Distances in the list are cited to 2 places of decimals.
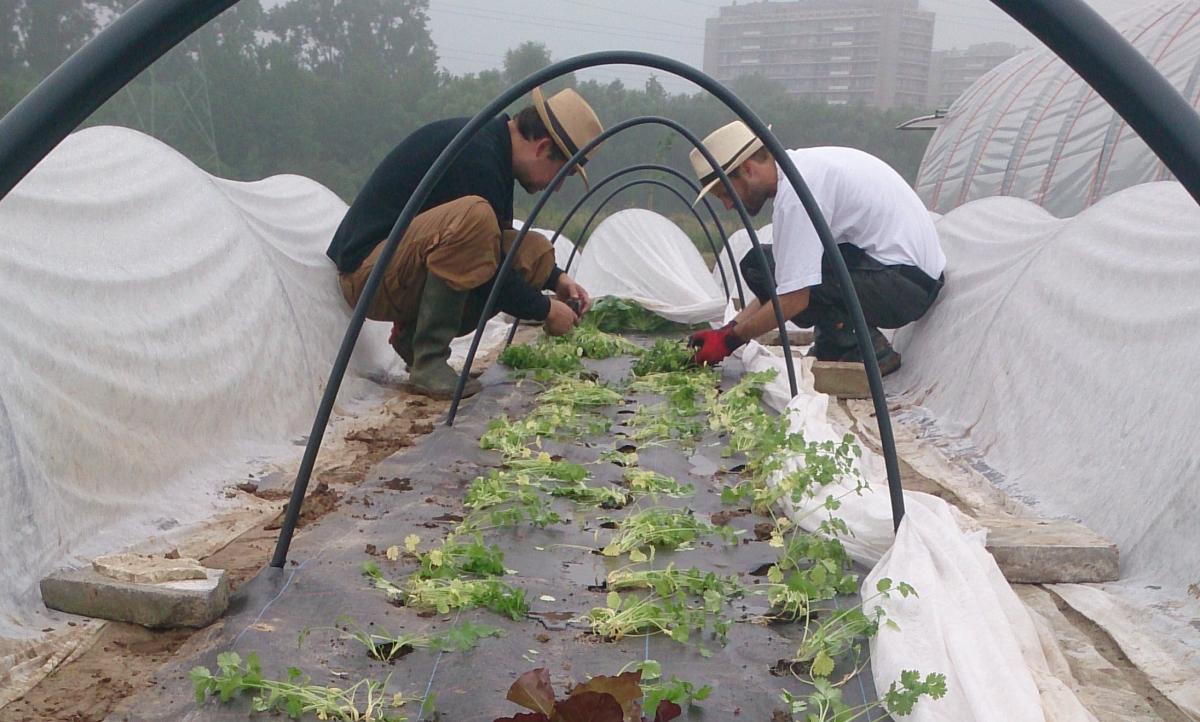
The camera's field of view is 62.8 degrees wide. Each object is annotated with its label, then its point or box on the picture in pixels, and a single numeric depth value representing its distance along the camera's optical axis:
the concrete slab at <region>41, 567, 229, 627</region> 2.12
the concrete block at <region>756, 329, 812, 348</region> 6.92
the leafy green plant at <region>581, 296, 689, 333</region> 8.20
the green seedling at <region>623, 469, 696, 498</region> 3.12
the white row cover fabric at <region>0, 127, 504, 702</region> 2.39
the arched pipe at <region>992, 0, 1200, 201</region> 1.14
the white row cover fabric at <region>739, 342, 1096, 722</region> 1.72
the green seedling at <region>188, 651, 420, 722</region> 1.71
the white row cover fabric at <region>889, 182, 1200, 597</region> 2.81
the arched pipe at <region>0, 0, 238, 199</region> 1.09
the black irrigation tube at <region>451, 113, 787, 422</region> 4.06
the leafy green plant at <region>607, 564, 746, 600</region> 2.29
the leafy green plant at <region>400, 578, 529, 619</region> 2.16
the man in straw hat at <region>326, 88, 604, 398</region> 4.77
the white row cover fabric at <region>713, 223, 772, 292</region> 11.08
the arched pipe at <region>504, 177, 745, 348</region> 7.36
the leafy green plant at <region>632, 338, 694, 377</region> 5.56
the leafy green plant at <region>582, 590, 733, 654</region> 2.07
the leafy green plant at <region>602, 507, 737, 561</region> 2.60
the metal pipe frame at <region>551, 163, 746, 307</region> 6.82
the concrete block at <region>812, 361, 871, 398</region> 5.25
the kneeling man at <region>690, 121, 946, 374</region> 5.11
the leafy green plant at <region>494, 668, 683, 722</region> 1.53
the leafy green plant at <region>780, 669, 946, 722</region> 1.63
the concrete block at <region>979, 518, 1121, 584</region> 2.64
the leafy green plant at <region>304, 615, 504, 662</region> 1.94
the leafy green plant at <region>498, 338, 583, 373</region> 5.40
